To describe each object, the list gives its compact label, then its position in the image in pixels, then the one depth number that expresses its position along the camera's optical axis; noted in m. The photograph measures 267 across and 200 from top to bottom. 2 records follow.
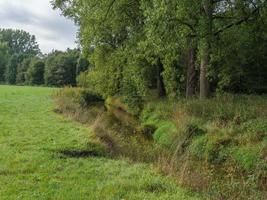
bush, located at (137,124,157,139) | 18.46
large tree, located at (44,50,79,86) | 75.25
